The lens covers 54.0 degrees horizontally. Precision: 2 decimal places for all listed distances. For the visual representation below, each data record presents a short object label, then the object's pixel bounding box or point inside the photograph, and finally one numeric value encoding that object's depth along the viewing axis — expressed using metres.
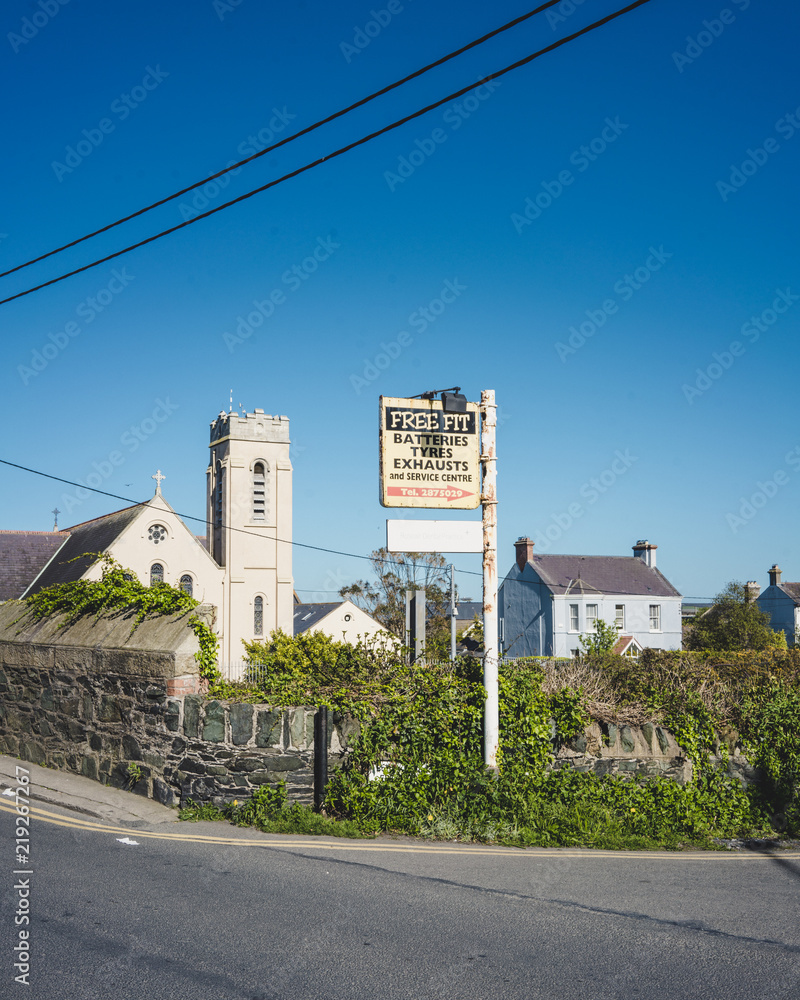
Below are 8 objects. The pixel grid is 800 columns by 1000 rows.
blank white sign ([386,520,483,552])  9.34
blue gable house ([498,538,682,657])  46.31
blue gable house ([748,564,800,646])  58.06
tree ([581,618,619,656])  39.94
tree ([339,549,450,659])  55.16
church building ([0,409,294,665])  41.03
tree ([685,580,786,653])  41.41
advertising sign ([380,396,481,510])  9.44
